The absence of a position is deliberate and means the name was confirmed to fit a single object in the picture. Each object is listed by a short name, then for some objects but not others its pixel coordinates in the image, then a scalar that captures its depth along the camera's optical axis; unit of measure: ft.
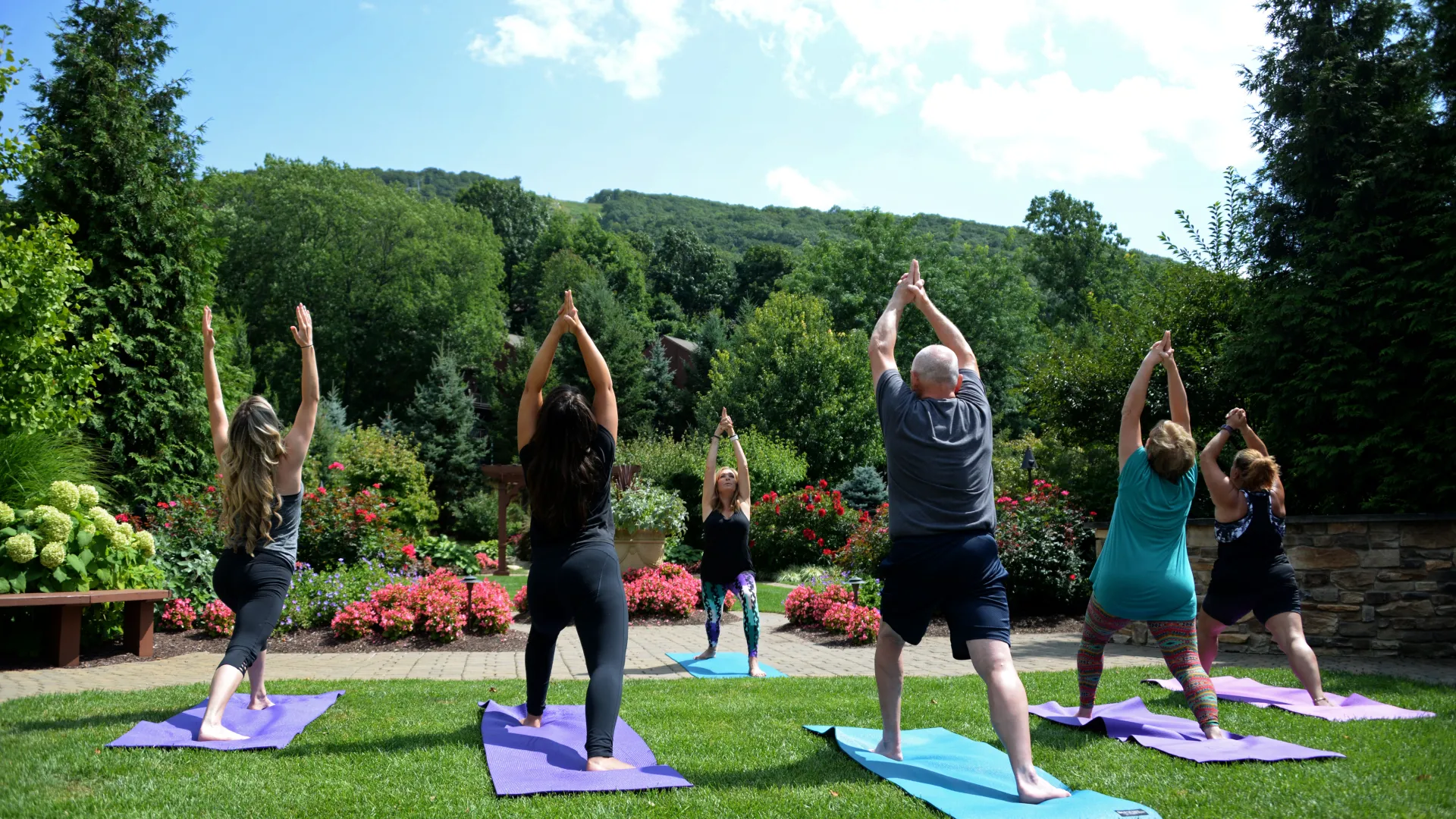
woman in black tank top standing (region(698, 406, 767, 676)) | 26.27
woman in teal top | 15.70
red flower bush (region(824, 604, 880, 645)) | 33.06
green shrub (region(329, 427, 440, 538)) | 62.34
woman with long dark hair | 13.87
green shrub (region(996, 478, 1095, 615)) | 39.01
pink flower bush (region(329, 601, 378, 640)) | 30.55
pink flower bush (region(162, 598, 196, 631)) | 31.50
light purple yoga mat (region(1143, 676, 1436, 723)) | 18.25
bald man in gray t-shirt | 12.50
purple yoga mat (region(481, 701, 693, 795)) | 12.79
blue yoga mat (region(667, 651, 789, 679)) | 25.67
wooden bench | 25.76
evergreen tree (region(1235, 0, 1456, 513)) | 30.09
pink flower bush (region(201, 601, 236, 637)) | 30.99
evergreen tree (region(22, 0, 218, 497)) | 43.98
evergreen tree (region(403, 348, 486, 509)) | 100.73
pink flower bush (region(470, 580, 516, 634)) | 32.19
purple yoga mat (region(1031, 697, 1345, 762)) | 14.55
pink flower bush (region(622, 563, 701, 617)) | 38.34
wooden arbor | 64.28
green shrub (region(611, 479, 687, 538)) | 48.24
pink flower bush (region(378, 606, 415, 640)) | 30.71
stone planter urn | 48.80
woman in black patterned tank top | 19.27
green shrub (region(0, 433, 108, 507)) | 29.04
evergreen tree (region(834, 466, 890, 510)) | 66.64
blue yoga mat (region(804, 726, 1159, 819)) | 11.63
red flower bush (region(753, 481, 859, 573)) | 59.67
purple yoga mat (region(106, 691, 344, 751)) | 14.90
